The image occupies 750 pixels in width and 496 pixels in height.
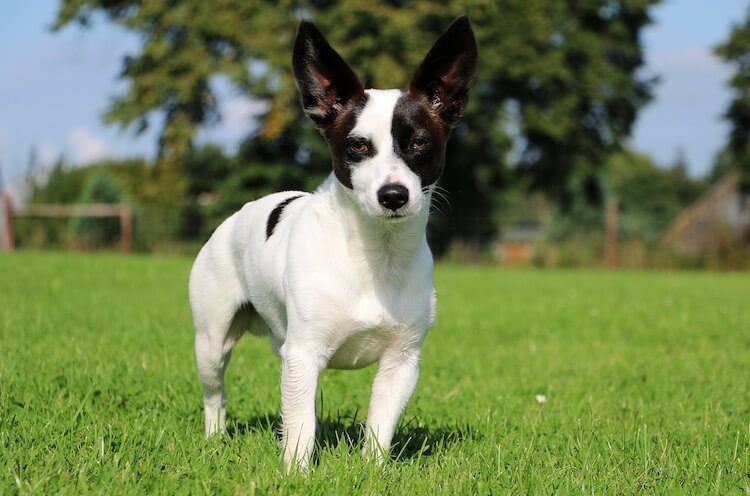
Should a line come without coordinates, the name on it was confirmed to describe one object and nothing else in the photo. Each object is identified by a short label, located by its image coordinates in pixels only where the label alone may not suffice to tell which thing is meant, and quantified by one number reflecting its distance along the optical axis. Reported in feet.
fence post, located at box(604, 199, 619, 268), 99.40
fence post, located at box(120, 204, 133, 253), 111.65
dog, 12.87
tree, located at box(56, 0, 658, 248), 104.47
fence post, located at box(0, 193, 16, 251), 105.50
